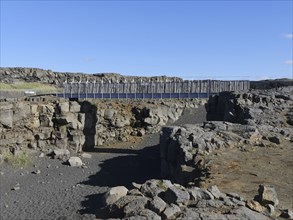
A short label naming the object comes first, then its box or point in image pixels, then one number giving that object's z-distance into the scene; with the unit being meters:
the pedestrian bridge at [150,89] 29.03
